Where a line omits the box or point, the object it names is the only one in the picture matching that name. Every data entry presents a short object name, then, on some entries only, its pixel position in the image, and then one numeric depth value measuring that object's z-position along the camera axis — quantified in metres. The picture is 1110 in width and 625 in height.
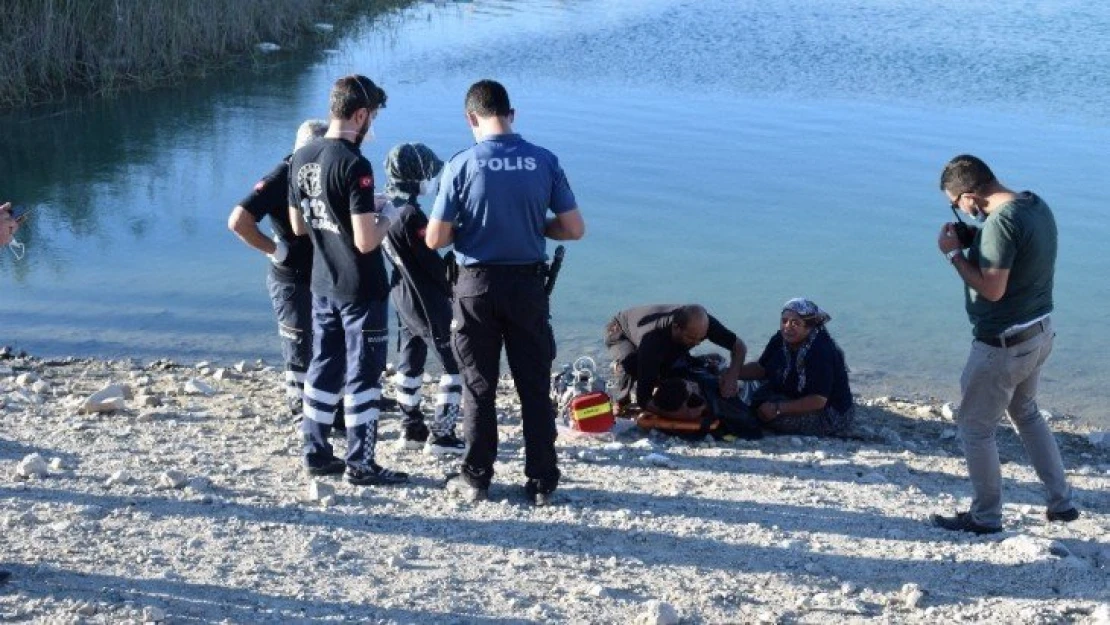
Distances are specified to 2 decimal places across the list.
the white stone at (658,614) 10.30
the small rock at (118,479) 13.02
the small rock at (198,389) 18.17
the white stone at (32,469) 13.25
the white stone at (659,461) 15.21
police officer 12.40
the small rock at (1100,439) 18.77
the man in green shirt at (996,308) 12.12
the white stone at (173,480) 12.96
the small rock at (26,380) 18.50
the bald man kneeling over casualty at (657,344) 17.34
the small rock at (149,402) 16.92
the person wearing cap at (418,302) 14.45
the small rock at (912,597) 10.96
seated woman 17.21
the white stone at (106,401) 16.16
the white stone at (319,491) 12.80
